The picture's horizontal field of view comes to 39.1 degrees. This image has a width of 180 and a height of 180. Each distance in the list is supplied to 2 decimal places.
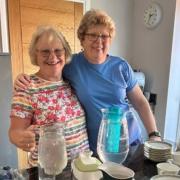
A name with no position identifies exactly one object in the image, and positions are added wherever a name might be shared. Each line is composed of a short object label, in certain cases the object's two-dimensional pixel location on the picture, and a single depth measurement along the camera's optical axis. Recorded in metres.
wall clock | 2.83
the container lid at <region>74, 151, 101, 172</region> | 0.87
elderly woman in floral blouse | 1.13
